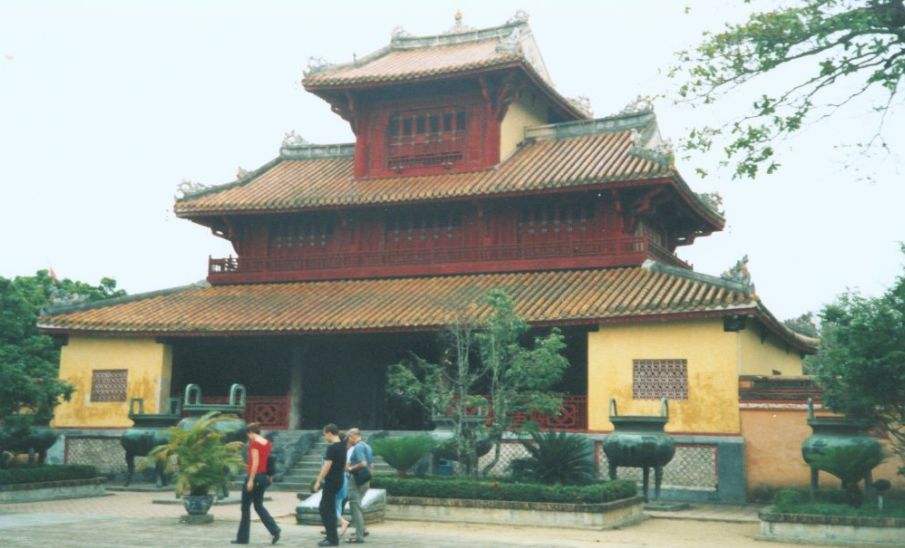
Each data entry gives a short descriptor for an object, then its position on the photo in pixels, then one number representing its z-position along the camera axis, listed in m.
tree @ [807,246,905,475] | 12.32
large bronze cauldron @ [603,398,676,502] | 15.53
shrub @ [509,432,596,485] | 14.90
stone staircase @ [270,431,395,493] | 19.22
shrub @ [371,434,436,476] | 15.60
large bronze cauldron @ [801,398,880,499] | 13.41
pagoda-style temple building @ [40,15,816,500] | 18.81
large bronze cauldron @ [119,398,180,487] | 19.23
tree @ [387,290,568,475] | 15.95
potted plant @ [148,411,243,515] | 13.43
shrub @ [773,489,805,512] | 13.11
